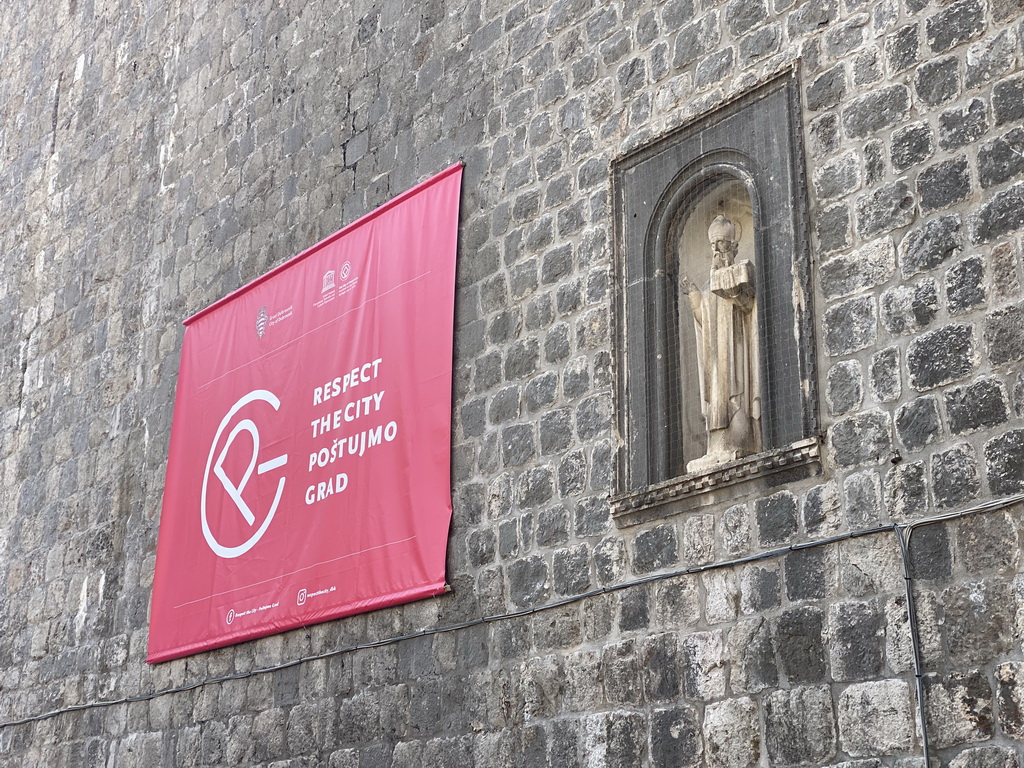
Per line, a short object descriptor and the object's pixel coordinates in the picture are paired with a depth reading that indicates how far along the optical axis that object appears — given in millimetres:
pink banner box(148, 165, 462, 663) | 6859
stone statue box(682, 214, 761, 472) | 5496
